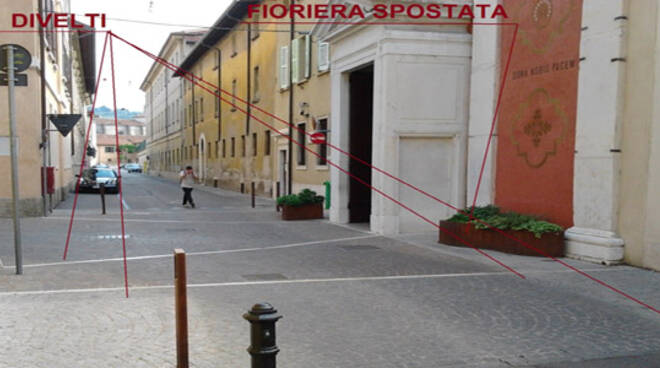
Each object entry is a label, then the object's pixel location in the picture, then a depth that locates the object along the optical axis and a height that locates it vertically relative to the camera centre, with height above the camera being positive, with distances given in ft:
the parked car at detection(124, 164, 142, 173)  290.97 -7.39
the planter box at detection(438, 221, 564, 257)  31.27 -4.73
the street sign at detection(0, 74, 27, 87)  24.50 +3.08
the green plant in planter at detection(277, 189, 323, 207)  53.52 -4.08
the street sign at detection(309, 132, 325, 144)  53.98 +1.74
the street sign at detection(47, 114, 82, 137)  50.80 +2.78
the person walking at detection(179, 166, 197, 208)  67.21 -3.24
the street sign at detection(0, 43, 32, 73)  24.81 +4.02
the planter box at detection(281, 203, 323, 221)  53.57 -5.26
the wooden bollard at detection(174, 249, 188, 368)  12.71 -3.46
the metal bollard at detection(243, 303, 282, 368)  10.37 -3.25
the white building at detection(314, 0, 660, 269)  28.30 +2.31
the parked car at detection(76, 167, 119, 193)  96.19 -4.69
